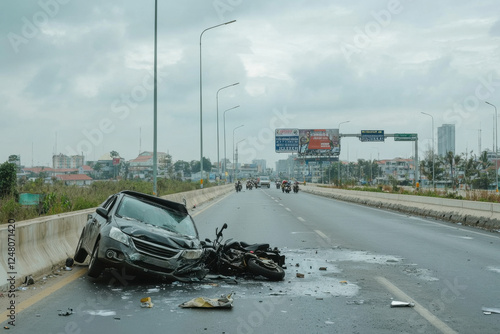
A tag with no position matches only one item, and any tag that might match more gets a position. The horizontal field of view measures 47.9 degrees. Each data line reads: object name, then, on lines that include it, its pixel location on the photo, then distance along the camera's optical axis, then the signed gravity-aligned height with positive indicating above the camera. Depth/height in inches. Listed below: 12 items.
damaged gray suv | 318.3 -40.4
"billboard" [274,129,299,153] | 2839.6 +160.9
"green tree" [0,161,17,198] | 848.9 -4.3
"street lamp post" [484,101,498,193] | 2318.3 +134.5
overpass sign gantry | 2409.0 +154.2
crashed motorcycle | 352.8 -57.4
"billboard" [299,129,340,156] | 2837.1 +158.5
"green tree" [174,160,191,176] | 7086.6 +84.8
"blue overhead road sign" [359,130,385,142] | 2502.5 +161.6
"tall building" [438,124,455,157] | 4130.4 +247.6
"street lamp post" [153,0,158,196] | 974.7 +71.6
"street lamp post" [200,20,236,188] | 1725.0 +160.9
